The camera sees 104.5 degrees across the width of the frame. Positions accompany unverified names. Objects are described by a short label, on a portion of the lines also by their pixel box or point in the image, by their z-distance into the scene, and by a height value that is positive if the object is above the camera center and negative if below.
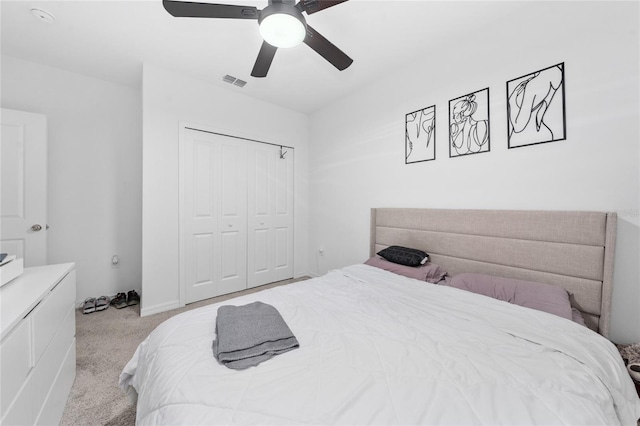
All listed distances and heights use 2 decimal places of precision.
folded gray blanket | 0.99 -0.55
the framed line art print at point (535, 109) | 1.75 +0.78
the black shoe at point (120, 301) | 2.84 -1.02
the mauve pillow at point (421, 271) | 2.09 -0.51
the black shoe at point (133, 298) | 2.96 -1.02
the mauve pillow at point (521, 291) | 1.47 -0.52
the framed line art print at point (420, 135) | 2.47 +0.81
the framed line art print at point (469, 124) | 2.11 +0.79
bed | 0.76 -0.59
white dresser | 0.92 -0.60
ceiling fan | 1.30 +1.08
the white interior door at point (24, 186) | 2.34 +0.27
